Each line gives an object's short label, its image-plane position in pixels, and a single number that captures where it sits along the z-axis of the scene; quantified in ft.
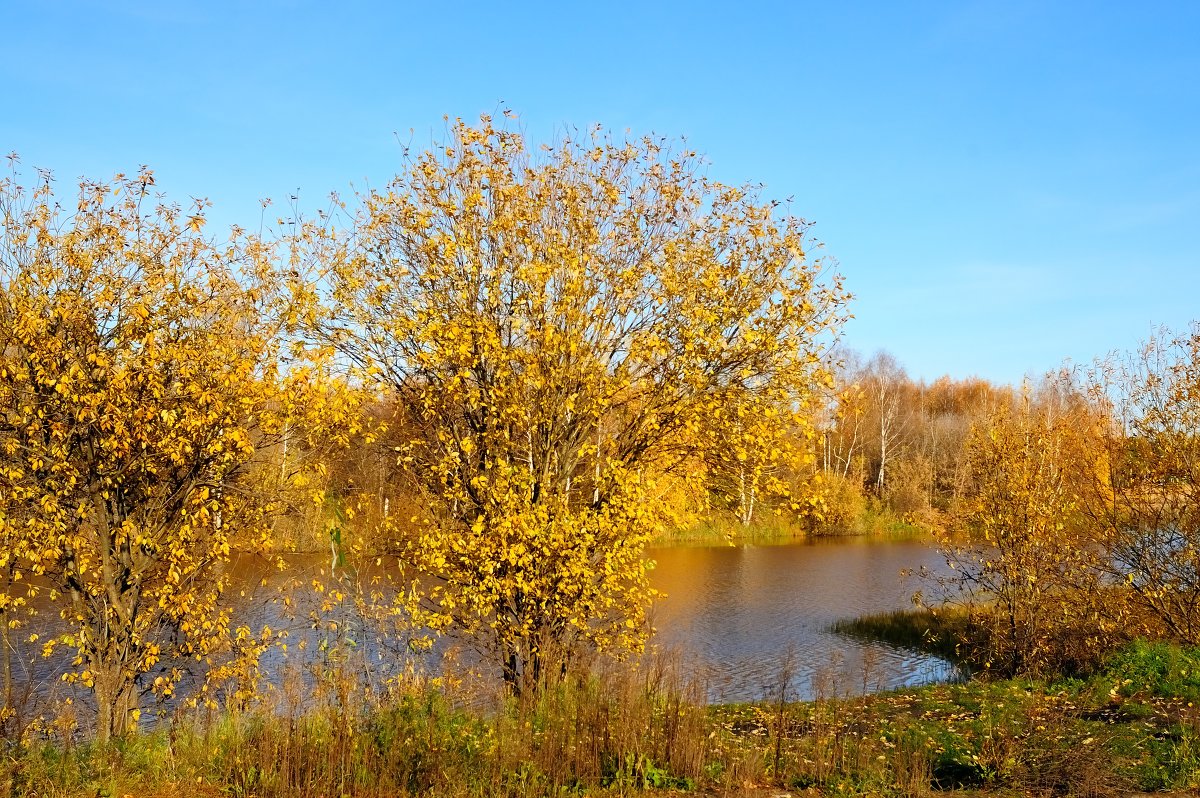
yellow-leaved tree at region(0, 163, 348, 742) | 27.84
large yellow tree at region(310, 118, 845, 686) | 33.32
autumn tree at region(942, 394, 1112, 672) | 46.26
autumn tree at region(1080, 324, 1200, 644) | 46.96
